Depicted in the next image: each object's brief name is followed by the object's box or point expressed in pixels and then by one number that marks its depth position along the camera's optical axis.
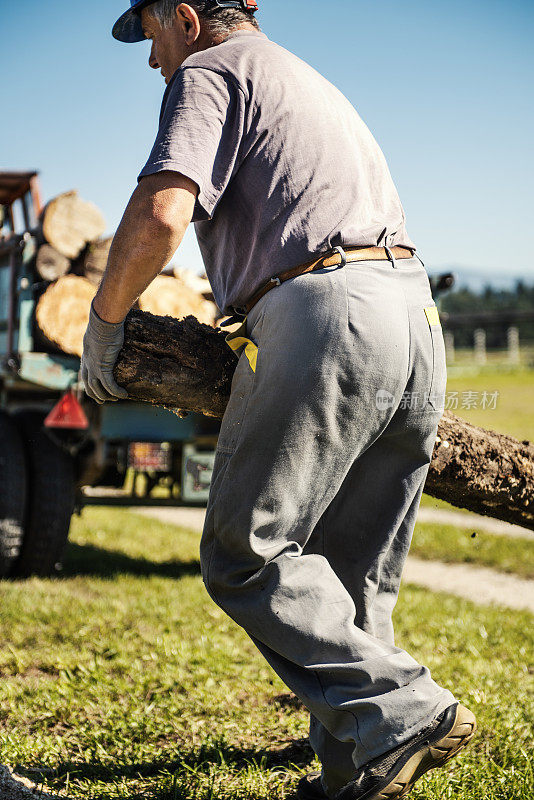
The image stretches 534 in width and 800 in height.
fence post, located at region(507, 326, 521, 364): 30.35
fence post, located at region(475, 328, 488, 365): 31.41
